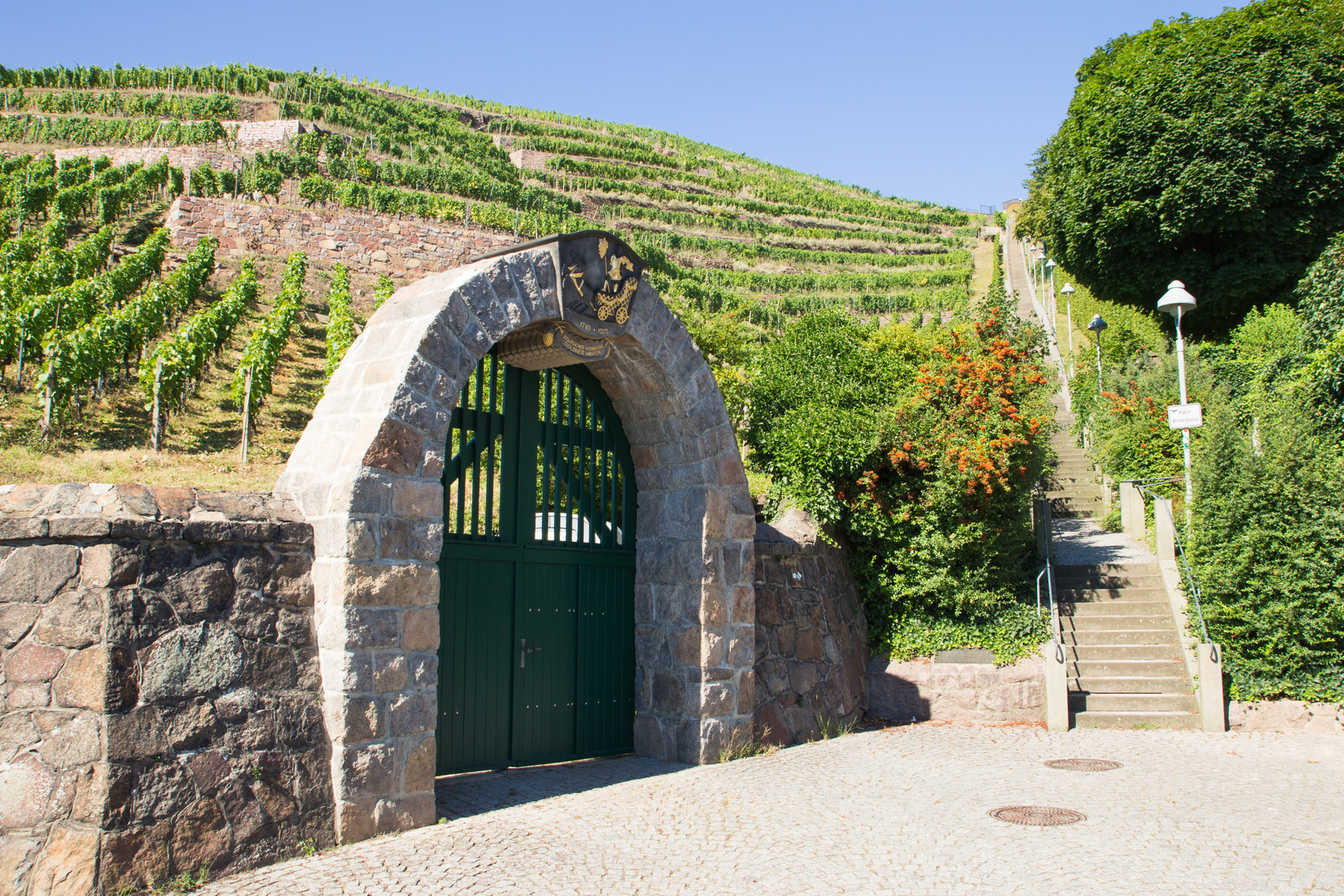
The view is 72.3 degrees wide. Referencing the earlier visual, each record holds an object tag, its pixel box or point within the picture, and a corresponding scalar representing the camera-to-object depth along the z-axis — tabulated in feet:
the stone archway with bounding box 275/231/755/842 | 17.44
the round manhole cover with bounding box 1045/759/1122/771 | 25.80
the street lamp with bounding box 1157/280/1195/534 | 39.04
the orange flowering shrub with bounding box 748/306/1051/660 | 34.12
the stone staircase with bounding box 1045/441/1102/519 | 61.57
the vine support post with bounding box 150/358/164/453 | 44.75
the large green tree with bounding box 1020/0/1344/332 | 63.98
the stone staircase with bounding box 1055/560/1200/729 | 32.48
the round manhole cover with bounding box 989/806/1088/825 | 20.15
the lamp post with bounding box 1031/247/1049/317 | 137.92
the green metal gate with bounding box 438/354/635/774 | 22.09
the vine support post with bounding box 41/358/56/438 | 43.14
